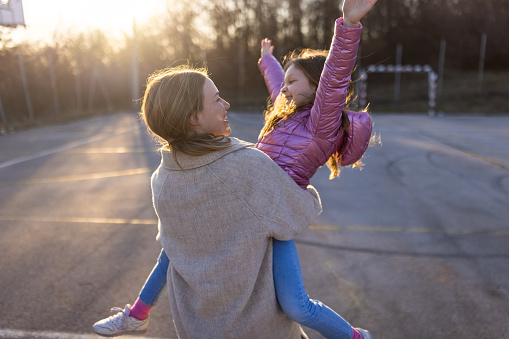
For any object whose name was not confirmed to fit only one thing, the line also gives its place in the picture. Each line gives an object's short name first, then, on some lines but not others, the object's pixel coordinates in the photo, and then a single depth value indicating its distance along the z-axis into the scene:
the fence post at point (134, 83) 20.41
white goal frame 18.94
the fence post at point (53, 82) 16.79
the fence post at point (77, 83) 18.95
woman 1.72
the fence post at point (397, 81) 23.33
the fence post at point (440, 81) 23.27
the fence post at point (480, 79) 23.09
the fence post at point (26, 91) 14.30
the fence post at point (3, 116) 13.22
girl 1.79
